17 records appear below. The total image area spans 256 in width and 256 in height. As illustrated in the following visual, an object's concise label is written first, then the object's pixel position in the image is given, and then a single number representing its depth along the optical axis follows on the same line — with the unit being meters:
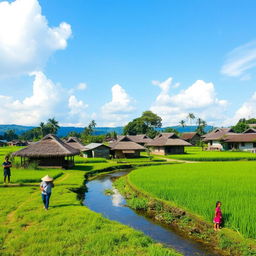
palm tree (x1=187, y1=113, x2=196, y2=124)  102.94
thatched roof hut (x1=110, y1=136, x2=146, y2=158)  40.12
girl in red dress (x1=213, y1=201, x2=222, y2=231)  8.62
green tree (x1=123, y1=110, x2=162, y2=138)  94.90
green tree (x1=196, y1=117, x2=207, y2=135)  89.38
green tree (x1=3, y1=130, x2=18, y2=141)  125.82
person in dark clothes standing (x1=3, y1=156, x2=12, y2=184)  16.30
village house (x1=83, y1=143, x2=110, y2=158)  40.59
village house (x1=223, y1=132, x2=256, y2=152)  47.03
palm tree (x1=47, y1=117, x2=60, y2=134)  86.75
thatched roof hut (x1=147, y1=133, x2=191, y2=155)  45.78
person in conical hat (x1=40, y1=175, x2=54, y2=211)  10.53
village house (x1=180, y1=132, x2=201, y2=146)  74.12
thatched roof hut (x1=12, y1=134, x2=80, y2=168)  25.39
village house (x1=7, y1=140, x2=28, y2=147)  93.50
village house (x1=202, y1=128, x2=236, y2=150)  54.75
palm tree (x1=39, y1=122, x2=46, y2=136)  90.75
